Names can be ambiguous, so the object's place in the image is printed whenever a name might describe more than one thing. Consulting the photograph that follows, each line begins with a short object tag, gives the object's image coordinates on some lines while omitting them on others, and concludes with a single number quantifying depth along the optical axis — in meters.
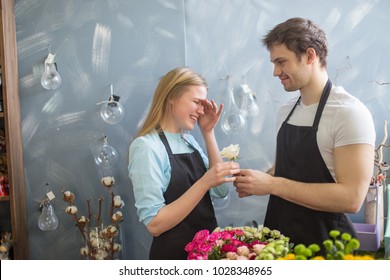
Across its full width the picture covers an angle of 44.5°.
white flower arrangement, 2.43
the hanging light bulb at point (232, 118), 2.33
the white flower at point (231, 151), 1.93
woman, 1.89
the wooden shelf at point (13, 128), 2.45
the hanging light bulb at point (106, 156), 2.46
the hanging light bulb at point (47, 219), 2.50
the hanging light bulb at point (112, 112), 2.41
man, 1.71
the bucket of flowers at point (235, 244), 1.40
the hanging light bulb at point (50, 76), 2.45
